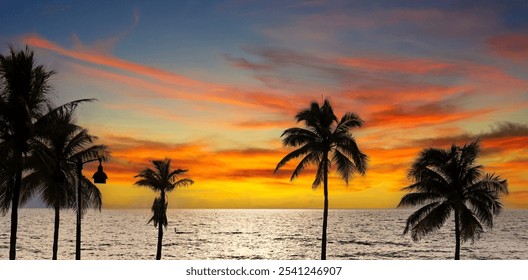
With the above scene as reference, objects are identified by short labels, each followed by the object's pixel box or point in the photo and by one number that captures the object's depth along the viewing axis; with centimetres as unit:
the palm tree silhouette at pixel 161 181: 3881
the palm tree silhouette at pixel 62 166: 2055
